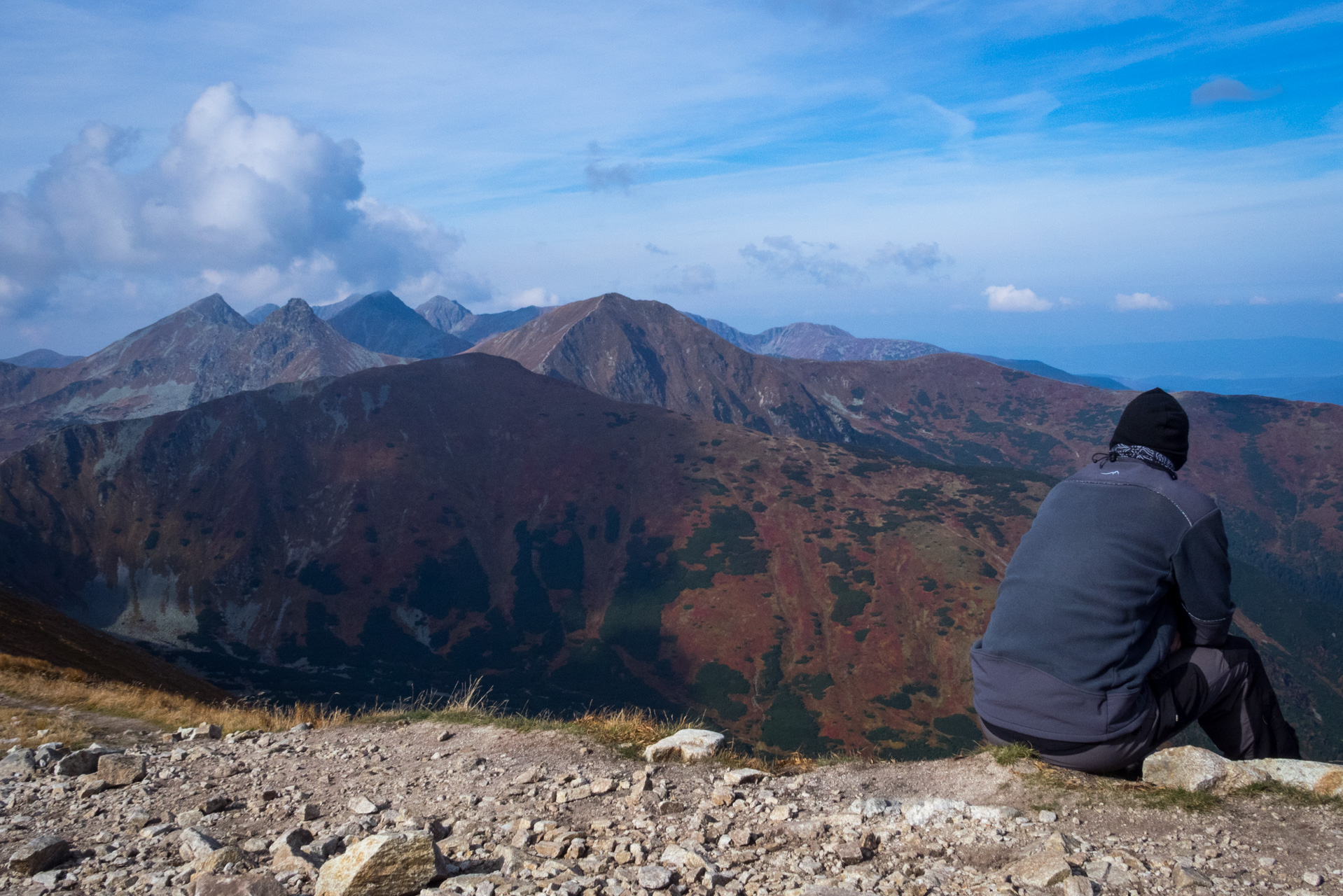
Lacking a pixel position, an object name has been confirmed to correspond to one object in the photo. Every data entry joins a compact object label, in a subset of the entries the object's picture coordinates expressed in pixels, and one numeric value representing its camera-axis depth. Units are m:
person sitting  5.05
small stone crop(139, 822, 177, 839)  5.95
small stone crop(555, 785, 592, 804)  6.65
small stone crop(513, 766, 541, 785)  7.20
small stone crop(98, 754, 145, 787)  7.38
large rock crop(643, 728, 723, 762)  7.69
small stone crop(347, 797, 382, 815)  6.59
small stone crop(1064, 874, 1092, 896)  4.00
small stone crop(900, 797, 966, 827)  5.44
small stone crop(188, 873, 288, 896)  4.57
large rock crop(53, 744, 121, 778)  7.64
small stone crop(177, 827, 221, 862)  5.48
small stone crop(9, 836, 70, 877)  5.25
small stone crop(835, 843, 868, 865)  4.91
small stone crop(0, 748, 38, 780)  7.67
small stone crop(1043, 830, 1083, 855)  4.62
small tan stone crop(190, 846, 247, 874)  5.19
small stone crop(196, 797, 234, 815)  6.66
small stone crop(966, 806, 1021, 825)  5.25
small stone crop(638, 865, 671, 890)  4.66
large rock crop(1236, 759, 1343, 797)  5.18
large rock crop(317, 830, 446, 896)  4.55
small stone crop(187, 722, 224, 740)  9.55
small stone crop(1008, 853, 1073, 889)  4.21
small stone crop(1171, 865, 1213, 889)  4.17
